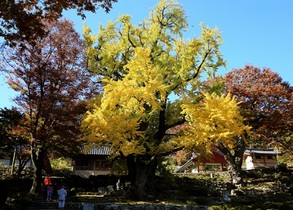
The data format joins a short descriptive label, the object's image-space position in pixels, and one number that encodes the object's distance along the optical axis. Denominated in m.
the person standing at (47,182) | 15.02
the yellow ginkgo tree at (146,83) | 13.26
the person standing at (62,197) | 12.40
